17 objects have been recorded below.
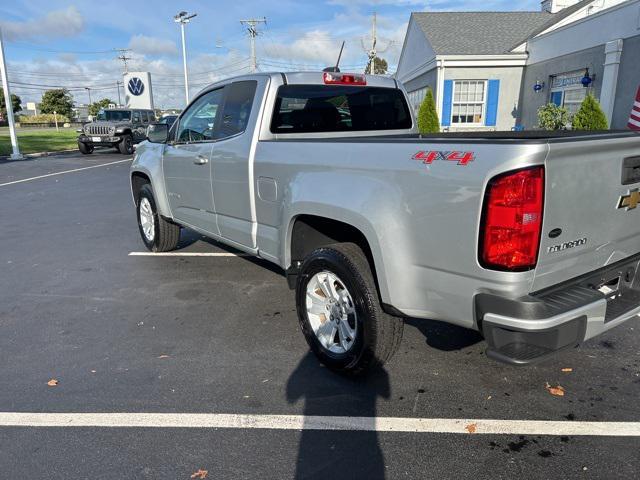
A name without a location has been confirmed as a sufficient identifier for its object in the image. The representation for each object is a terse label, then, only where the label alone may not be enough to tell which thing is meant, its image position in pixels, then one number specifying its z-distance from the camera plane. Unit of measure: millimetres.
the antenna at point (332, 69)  4602
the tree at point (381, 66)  66456
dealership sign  32469
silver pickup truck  2264
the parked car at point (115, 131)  22156
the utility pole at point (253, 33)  48353
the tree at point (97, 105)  89338
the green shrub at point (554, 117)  14219
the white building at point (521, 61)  12773
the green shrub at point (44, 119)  71312
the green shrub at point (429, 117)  17328
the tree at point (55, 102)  71875
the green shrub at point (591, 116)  11734
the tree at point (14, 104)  66775
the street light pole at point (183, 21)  38812
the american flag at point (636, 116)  8086
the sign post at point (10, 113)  19906
